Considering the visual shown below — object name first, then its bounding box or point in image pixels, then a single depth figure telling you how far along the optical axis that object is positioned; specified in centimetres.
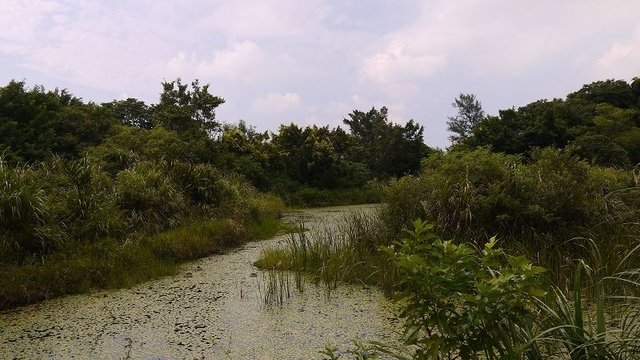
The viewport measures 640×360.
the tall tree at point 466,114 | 3566
